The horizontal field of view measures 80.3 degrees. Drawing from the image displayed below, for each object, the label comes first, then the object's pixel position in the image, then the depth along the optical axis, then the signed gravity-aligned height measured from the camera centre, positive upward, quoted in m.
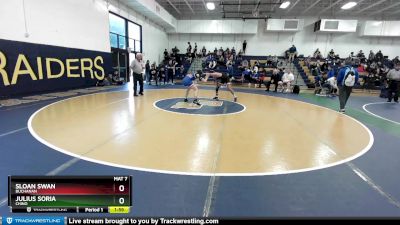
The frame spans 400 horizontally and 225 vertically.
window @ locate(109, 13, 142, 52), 16.69 +2.17
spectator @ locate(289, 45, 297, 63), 24.59 +1.73
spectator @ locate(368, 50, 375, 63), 23.56 +1.59
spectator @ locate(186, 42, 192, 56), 25.90 +1.59
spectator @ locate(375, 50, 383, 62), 23.33 +1.51
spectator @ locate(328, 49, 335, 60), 24.16 +1.56
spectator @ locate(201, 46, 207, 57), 26.28 +1.51
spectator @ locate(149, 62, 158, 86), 17.23 -0.62
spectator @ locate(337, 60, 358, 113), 8.02 -0.31
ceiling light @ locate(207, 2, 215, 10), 20.92 +5.44
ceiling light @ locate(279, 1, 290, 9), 20.42 +5.57
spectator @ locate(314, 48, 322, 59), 24.12 +1.61
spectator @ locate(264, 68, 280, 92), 15.28 -0.62
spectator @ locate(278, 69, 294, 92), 15.35 -0.67
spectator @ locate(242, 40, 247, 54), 25.73 +2.33
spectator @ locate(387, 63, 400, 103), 11.11 -0.43
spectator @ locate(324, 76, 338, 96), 13.34 -0.85
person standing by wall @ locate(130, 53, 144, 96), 10.55 -0.31
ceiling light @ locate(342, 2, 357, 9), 20.24 +5.72
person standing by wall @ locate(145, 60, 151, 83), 17.66 -0.74
